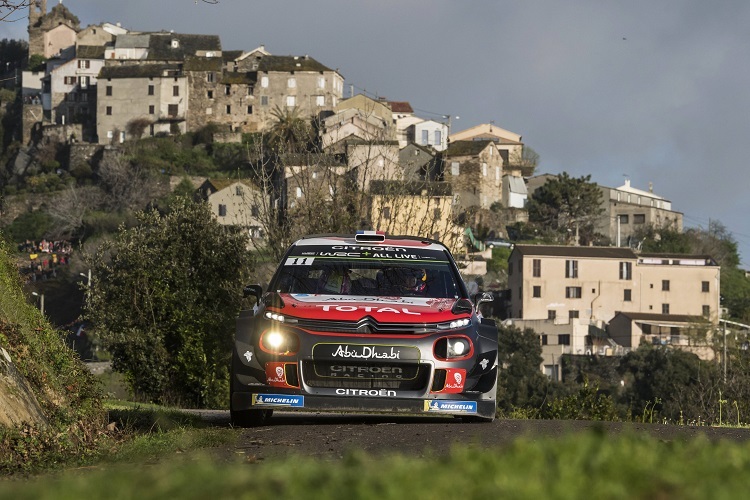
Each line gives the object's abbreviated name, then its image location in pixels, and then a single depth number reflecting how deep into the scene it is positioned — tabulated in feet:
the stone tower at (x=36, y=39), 590.14
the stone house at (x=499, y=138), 519.60
